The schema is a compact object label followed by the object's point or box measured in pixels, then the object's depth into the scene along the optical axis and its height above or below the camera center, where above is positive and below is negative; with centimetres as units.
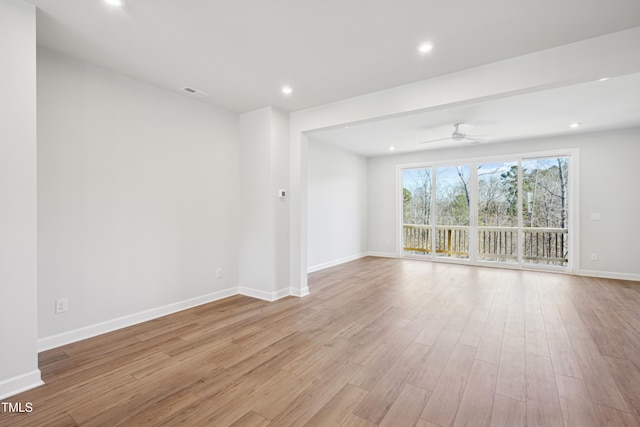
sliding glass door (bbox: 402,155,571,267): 571 +2
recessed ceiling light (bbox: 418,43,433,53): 246 +145
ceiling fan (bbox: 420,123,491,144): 468 +133
